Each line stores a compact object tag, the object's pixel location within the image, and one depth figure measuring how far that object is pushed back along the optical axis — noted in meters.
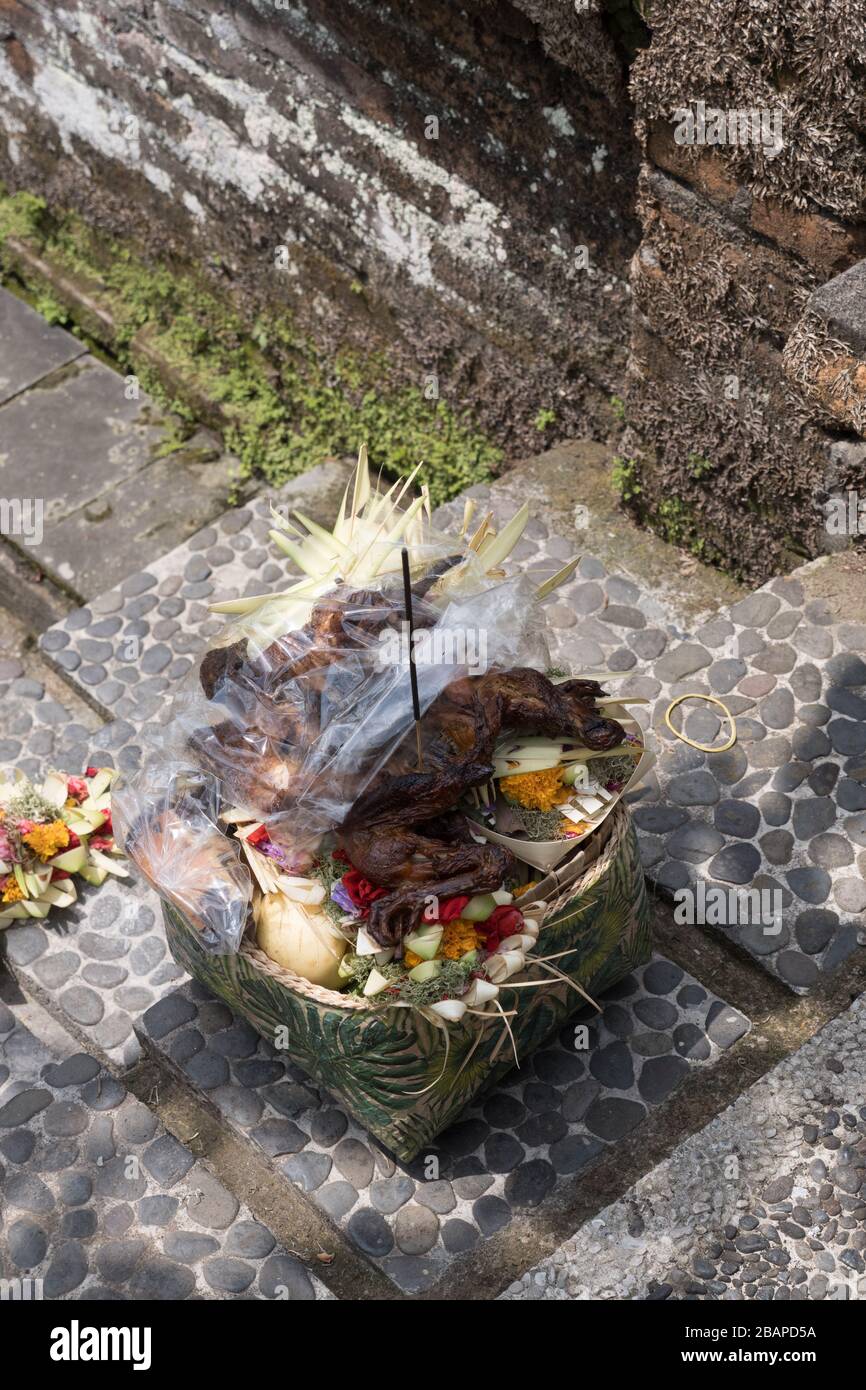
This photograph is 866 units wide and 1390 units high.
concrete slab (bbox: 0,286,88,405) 6.47
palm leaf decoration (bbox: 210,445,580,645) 3.65
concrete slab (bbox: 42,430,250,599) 5.72
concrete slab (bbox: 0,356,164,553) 6.02
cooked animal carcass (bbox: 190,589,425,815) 3.40
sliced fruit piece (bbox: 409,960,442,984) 3.14
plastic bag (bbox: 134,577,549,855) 3.32
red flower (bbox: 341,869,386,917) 3.25
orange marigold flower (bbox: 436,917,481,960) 3.19
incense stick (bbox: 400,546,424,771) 3.23
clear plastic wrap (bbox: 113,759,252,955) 3.43
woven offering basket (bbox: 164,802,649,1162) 3.27
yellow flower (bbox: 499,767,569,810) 3.41
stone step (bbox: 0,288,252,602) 5.78
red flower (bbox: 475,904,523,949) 3.24
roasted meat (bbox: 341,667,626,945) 3.18
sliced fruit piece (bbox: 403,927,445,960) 3.15
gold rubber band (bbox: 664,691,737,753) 4.09
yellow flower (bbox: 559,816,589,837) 3.40
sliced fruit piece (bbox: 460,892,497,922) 3.21
